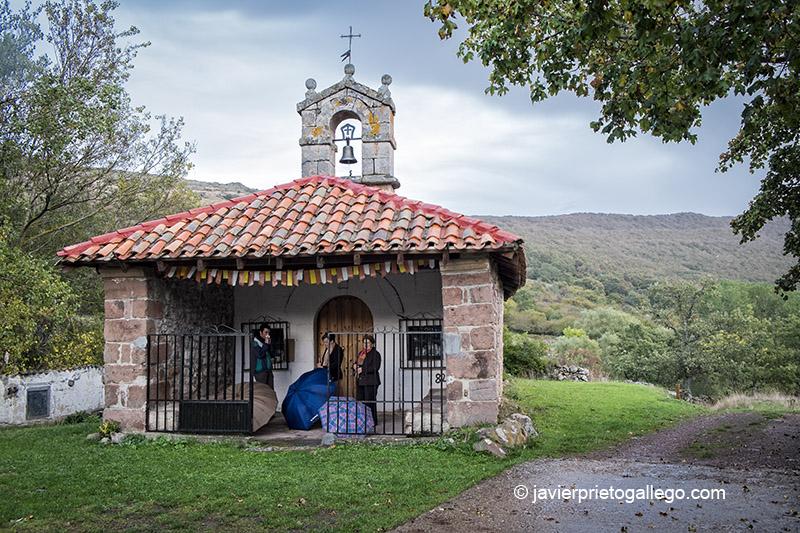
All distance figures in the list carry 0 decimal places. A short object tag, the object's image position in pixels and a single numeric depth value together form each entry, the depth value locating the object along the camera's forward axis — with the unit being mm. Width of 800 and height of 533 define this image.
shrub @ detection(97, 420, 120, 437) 9156
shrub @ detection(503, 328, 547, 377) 23531
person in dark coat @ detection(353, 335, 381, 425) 9477
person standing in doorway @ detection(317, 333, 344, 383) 9945
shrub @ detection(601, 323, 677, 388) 28453
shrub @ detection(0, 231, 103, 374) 10727
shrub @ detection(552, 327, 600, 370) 29031
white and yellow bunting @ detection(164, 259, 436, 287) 8867
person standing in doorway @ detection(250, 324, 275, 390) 10617
